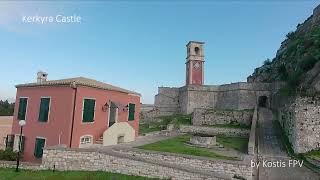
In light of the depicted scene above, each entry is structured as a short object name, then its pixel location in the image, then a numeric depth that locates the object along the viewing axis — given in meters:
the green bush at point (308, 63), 19.23
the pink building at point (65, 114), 13.15
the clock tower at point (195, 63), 34.65
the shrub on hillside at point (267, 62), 39.86
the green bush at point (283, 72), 29.54
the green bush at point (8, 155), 12.79
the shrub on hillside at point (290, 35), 41.07
